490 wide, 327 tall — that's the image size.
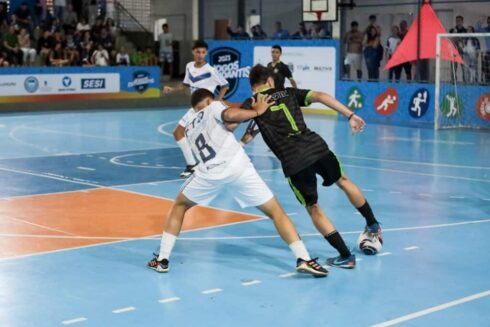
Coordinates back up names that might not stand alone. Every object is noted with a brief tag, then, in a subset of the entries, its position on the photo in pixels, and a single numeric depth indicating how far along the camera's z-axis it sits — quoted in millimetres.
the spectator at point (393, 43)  26981
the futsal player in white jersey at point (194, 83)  14133
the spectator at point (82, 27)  32156
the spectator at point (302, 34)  29017
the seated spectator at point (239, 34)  31422
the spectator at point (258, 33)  30756
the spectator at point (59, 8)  33656
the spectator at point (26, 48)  29734
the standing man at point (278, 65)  16719
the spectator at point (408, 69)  25844
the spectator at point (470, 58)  23047
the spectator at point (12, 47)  29062
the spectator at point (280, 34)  29833
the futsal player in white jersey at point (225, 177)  7789
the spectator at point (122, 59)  31578
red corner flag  24859
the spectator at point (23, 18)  31656
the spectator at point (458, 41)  23250
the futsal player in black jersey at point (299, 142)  8094
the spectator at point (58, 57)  29906
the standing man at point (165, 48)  35625
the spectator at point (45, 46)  30297
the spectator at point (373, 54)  26844
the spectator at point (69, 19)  32875
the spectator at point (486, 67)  22933
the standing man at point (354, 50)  27375
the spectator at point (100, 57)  30812
